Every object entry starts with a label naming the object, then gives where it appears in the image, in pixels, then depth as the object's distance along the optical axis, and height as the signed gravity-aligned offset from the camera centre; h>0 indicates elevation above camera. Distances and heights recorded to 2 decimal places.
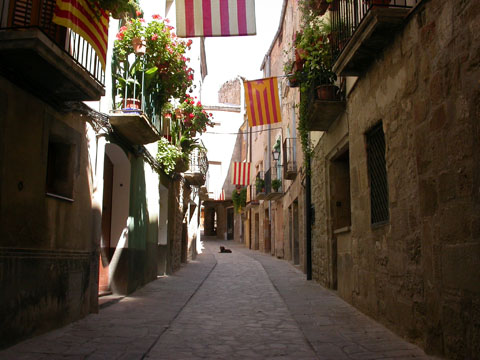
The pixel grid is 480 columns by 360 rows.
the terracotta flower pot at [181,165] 12.74 +2.08
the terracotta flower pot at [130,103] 8.41 +2.39
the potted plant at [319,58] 8.53 +3.24
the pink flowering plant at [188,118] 12.59 +3.28
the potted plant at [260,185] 24.73 +2.89
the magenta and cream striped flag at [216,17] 6.33 +2.91
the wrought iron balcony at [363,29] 5.11 +2.38
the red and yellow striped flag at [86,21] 5.35 +2.56
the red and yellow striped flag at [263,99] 11.41 +3.33
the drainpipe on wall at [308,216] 11.95 +0.63
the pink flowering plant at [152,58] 8.62 +3.41
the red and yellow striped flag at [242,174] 26.55 +3.69
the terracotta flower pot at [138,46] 8.49 +3.40
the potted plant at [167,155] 11.97 +2.15
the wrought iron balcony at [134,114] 8.13 +2.13
